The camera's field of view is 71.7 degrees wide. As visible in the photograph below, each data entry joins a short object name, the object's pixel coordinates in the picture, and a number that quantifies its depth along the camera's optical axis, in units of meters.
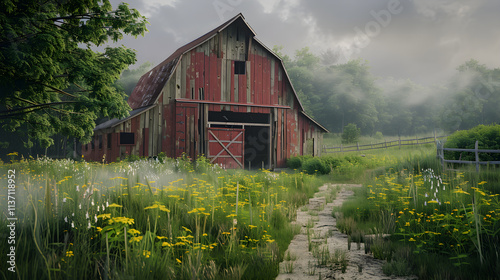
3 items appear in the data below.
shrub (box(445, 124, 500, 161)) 11.95
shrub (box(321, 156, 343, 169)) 18.14
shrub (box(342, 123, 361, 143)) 38.22
